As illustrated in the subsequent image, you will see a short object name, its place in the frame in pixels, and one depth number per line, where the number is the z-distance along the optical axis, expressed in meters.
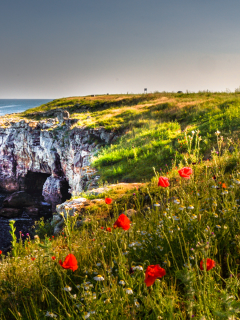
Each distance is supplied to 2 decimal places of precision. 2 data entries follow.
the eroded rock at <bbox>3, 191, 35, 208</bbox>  26.70
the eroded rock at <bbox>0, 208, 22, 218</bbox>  24.29
